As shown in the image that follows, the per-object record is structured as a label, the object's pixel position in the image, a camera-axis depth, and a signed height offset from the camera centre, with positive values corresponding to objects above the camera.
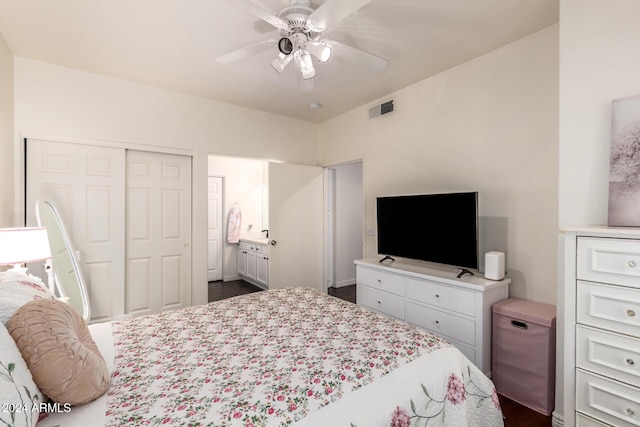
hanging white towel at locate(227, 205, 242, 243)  5.62 -0.26
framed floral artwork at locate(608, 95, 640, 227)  1.54 +0.25
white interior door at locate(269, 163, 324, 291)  4.14 -0.20
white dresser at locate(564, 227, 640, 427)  1.35 -0.54
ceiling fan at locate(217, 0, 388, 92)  1.51 +1.03
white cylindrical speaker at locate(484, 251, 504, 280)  2.35 -0.42
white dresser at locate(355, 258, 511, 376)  2.27 -0.75
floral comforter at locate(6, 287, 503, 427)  1.03 -0.67
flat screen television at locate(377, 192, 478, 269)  2.47 -0.14
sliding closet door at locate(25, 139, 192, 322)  2.93 -0.05
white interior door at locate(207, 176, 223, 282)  5.54 -0.30
